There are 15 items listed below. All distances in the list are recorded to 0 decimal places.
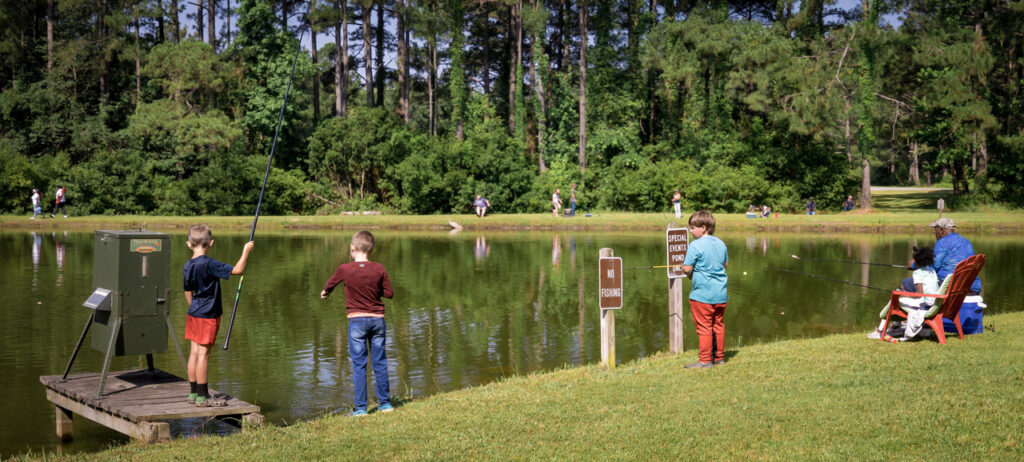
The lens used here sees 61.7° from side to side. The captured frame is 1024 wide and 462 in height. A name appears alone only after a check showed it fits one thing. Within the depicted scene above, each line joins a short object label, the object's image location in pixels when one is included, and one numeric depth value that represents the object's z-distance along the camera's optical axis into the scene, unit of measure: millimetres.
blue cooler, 11227
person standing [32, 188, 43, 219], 41000
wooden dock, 7328
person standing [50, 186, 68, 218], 43500
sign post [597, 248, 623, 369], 9727
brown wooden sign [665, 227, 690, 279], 10555
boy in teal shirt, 9414
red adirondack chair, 10398
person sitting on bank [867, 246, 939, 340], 10703
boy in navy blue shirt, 7758
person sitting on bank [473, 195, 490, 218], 43312
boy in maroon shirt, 7965
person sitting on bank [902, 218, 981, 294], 11297
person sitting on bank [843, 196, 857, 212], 47750
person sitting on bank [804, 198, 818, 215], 45875
